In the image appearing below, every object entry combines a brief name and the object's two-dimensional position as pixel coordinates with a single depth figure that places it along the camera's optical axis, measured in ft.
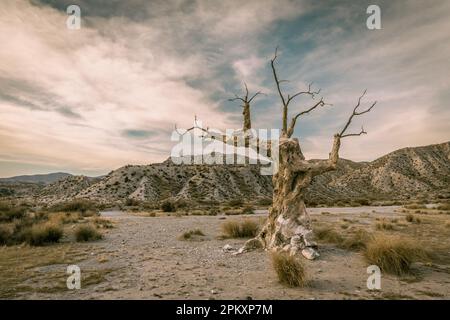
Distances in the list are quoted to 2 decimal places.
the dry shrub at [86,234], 45.98
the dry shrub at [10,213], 68.85
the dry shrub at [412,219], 66.42
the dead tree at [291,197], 35.63
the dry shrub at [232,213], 98.32
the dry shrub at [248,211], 102.11
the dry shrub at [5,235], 43.42
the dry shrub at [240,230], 47.55
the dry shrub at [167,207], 111.49
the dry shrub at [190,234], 47.60
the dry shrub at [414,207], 109.19
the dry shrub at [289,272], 22.71
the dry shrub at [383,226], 55.42
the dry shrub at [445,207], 98.63
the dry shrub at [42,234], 42.86
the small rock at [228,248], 36.98
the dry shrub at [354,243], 37.22
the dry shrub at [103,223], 61.30
